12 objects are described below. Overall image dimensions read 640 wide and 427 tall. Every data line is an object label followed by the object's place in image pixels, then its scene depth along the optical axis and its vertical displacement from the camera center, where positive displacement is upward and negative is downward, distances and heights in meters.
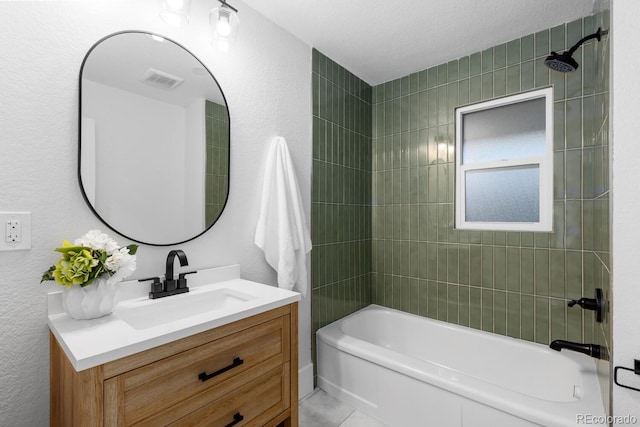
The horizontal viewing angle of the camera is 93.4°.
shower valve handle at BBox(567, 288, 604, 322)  1.36 -0.42
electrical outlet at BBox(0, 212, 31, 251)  1.00 -0.06
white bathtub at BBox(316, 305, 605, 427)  1.41 -0.96
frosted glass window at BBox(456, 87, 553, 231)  2.01 +0.37
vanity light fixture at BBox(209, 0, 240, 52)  1.42 +0.90
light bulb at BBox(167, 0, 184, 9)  1.26 +0.88
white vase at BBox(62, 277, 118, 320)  1.01 -0.29
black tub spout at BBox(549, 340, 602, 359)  1.44 -0.65
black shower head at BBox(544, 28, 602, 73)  1.64 +0.85
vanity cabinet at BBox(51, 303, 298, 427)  0.83 -0.55
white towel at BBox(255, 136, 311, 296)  1.79 -0.05
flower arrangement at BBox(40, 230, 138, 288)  0.98 -0.16
